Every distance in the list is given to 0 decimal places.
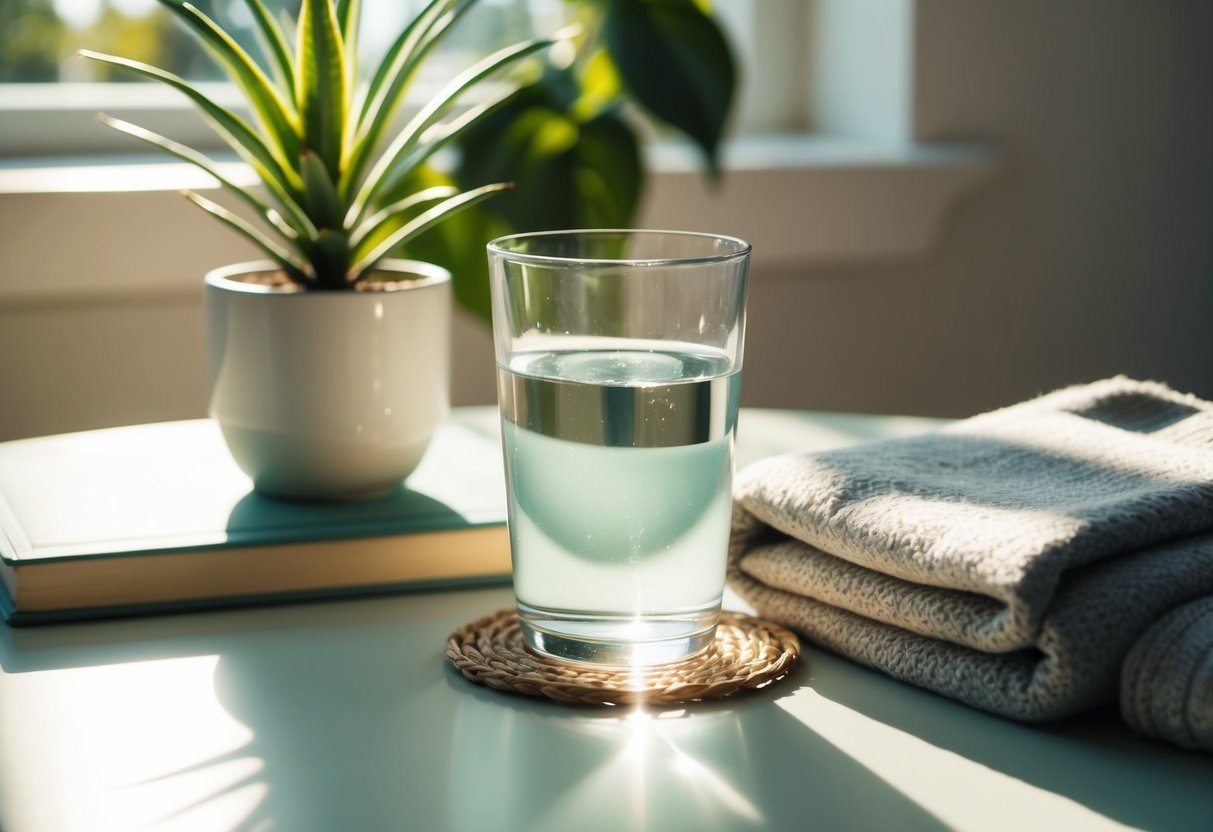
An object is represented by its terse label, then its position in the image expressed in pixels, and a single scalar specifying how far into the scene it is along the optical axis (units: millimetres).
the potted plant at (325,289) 630
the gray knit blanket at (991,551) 433
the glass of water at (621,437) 470
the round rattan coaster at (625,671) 472
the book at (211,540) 566
